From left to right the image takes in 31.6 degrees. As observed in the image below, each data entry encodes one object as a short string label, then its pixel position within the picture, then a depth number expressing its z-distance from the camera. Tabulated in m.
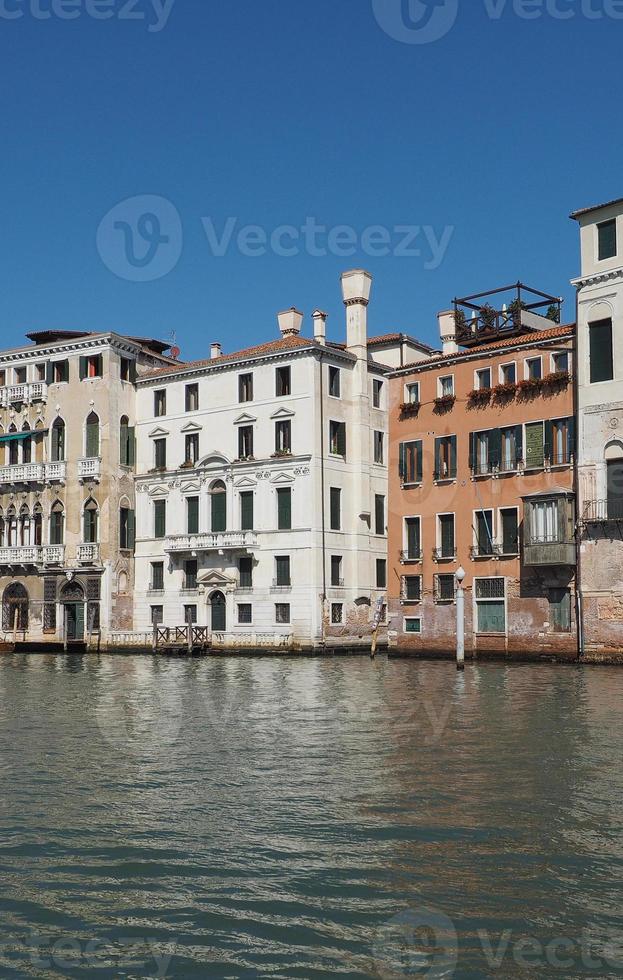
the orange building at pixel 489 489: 34.62
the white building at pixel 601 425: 32.78
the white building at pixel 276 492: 43.16
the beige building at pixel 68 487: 48.19
